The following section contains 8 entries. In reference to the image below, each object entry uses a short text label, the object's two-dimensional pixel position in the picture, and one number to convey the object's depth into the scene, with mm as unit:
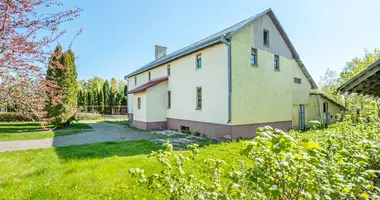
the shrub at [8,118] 22731
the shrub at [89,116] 26200
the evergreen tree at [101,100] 33812
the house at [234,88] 10562
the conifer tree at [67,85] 16450
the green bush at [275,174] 1674
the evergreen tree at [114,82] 53506
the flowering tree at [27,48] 2873
